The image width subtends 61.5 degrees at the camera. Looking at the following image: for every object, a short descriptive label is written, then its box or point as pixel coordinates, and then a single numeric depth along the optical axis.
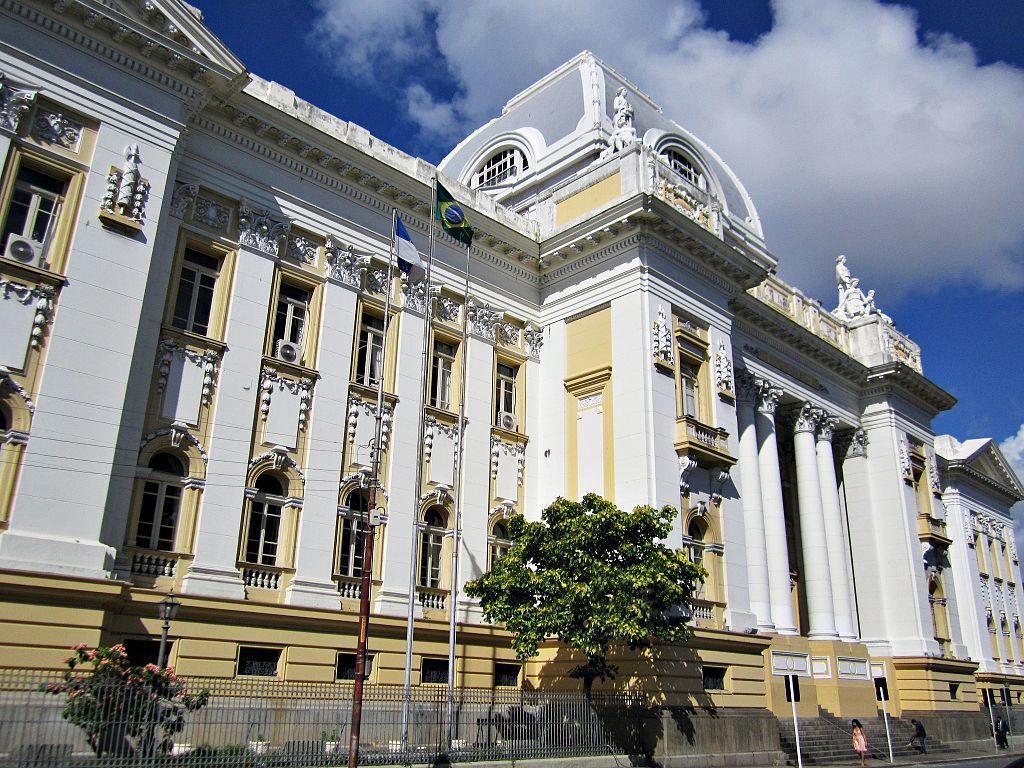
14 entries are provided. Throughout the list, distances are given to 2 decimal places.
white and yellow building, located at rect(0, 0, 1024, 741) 16.52
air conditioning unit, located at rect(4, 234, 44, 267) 16.38
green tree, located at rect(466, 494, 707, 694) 18.62
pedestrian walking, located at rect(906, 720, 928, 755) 28.37
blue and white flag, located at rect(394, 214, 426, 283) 21.80
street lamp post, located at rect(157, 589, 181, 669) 14.47
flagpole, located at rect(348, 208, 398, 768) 13.77
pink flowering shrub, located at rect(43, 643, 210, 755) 12.84
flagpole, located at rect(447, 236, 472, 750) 18.62
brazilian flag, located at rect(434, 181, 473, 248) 22.22
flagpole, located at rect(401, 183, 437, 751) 17.88
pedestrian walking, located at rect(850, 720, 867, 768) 23.92
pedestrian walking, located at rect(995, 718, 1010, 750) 34.17
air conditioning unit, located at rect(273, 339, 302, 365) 20.89
